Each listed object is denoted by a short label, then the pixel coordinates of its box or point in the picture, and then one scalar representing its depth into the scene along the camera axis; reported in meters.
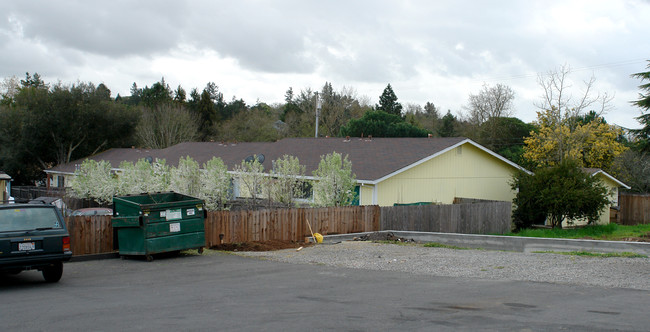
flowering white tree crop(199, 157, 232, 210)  24.98
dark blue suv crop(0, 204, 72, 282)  10.40
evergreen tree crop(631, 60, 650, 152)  35.66
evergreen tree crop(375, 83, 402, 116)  75.88
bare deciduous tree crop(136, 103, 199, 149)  60.84
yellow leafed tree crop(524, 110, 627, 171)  39.44
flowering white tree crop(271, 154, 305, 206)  23.52
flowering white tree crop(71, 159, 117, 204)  31.67
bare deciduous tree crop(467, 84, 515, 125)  65.62
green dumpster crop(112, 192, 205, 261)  14.12
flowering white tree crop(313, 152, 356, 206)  21.80
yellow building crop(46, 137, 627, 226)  25.38
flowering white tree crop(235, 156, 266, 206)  24.33
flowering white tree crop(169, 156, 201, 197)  26.27
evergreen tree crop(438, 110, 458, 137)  69.19
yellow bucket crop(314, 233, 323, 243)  18.19
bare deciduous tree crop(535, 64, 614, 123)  35.84
